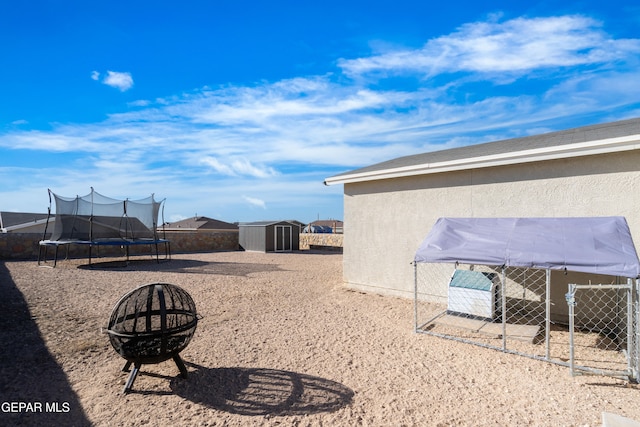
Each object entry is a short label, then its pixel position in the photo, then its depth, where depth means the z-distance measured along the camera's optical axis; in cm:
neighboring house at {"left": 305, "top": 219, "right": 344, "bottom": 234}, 3690
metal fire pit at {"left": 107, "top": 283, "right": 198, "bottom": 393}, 378
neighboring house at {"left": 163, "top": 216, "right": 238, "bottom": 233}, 3615
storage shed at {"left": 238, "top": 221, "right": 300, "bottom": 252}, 2248
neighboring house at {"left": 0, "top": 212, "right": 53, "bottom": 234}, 2214
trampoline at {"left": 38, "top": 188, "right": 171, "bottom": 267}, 1412
